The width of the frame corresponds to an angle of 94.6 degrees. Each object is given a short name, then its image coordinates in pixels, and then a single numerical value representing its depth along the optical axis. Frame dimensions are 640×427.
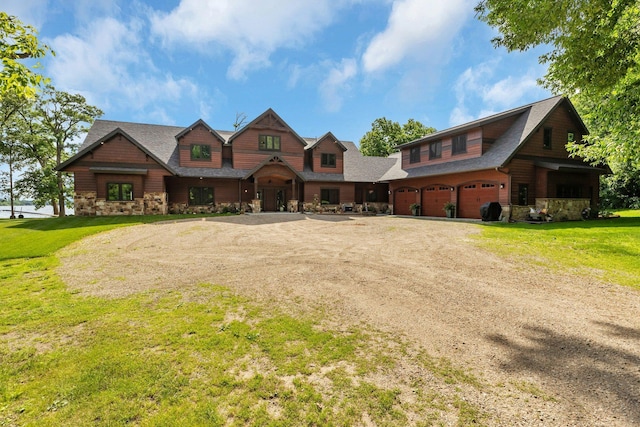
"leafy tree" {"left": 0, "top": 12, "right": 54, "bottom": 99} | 6.67
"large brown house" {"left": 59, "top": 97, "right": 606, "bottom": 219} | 21.20
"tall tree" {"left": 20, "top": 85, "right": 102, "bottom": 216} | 30.55
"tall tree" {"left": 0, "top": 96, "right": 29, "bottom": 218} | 28.62
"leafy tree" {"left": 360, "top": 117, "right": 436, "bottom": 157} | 55.34
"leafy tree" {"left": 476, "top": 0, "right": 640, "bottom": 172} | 9.26
